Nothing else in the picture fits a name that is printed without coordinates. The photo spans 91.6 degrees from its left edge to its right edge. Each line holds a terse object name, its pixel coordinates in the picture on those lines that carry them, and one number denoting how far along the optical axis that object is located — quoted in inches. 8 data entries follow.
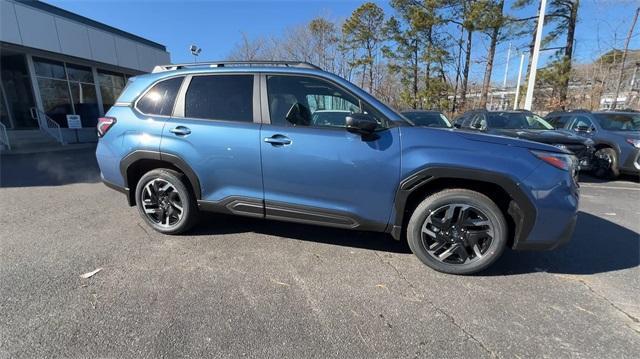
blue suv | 107.2
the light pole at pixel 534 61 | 494.0
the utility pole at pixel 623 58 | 747.5
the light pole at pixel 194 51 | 566.6
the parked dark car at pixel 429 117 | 334.6
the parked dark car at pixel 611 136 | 277.0
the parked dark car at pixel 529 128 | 272.7
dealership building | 475.2
